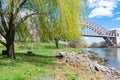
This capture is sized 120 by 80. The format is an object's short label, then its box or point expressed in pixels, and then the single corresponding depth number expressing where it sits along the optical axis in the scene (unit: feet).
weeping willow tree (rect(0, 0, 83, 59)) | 18.63
